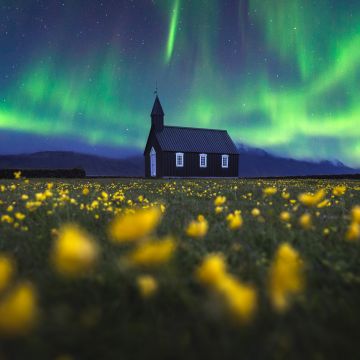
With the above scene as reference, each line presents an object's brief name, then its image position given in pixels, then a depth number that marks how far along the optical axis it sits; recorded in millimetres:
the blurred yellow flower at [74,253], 916
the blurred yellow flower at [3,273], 1079
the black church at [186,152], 36875
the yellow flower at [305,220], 2171
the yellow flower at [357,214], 1911
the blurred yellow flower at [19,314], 871
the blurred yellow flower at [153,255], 1234
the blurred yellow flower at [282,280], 1121
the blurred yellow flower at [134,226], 1189
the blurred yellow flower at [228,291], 1001
